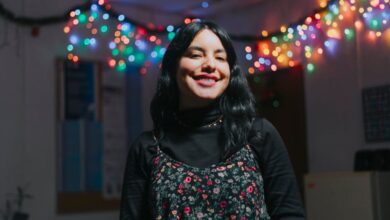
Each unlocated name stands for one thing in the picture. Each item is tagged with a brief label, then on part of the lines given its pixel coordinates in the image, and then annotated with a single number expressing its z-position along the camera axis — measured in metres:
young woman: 1.06
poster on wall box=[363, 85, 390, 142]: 3.60
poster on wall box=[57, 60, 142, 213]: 4.22
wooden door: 4.23
